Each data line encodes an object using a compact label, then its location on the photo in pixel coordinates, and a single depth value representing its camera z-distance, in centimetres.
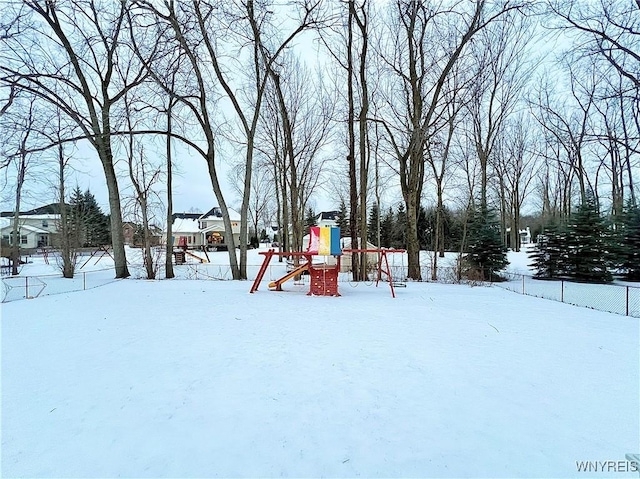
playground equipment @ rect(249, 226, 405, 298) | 970
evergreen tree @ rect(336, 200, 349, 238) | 3772
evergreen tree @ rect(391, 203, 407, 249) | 3688
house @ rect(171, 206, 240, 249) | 4867
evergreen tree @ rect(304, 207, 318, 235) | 4490
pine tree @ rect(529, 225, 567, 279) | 1792
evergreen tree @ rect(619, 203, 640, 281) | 1775
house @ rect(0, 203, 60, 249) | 4325
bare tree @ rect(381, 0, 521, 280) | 1261
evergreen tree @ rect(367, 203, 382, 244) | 3872
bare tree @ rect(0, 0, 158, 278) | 1105
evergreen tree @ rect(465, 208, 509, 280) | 1872
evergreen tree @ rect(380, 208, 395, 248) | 3888
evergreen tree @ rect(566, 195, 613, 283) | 1697
